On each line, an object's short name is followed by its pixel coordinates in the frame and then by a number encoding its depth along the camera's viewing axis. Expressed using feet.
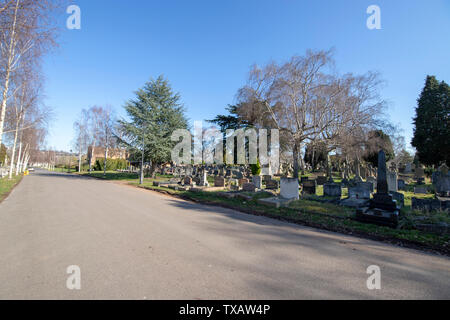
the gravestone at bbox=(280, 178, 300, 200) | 34.30
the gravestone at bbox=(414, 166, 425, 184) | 63.90
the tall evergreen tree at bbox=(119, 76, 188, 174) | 80.38
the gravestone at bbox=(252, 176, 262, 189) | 47.05
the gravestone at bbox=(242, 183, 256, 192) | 42.47
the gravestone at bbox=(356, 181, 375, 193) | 32.68
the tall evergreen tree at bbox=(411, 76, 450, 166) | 84.43
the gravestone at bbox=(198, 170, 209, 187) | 52.05
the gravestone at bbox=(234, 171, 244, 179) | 75.63
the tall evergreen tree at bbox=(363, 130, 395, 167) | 67.41
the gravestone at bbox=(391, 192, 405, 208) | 28.26
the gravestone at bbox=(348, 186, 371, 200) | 32.27
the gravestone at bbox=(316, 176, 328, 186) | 55.93
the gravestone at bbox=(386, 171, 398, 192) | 42.85
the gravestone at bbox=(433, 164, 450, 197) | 38.42
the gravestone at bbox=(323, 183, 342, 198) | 36.12
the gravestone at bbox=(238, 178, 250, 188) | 54.24
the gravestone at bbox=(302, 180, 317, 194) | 40.27
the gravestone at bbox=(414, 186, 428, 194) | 43.39
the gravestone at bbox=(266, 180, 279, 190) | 47.19
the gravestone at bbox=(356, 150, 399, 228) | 19.72
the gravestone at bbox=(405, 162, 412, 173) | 101.47
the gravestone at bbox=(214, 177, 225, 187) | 50.38
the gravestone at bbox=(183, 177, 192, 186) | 53.49
